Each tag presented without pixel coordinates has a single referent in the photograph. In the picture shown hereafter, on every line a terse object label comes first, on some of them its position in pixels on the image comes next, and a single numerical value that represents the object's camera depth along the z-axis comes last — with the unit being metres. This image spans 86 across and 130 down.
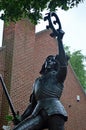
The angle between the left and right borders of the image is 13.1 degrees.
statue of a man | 5.22
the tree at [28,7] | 9.07
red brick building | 15.45
